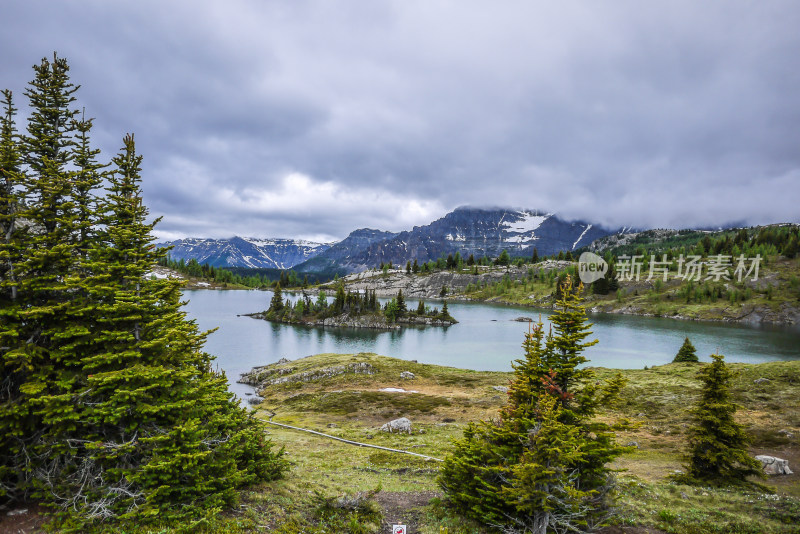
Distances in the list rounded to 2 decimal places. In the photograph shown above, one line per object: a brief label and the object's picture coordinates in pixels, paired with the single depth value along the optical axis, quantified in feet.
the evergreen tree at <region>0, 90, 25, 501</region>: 37.09
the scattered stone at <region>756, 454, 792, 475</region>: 75.00
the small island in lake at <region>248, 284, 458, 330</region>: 485.15
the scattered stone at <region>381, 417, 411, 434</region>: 120.26
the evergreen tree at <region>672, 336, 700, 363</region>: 216.37
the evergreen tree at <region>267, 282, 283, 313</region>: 508.53
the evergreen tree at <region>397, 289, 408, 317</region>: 528.22
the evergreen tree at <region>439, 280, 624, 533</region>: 38.37
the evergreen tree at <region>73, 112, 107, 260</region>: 46.70
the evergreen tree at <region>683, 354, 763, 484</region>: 64.95
